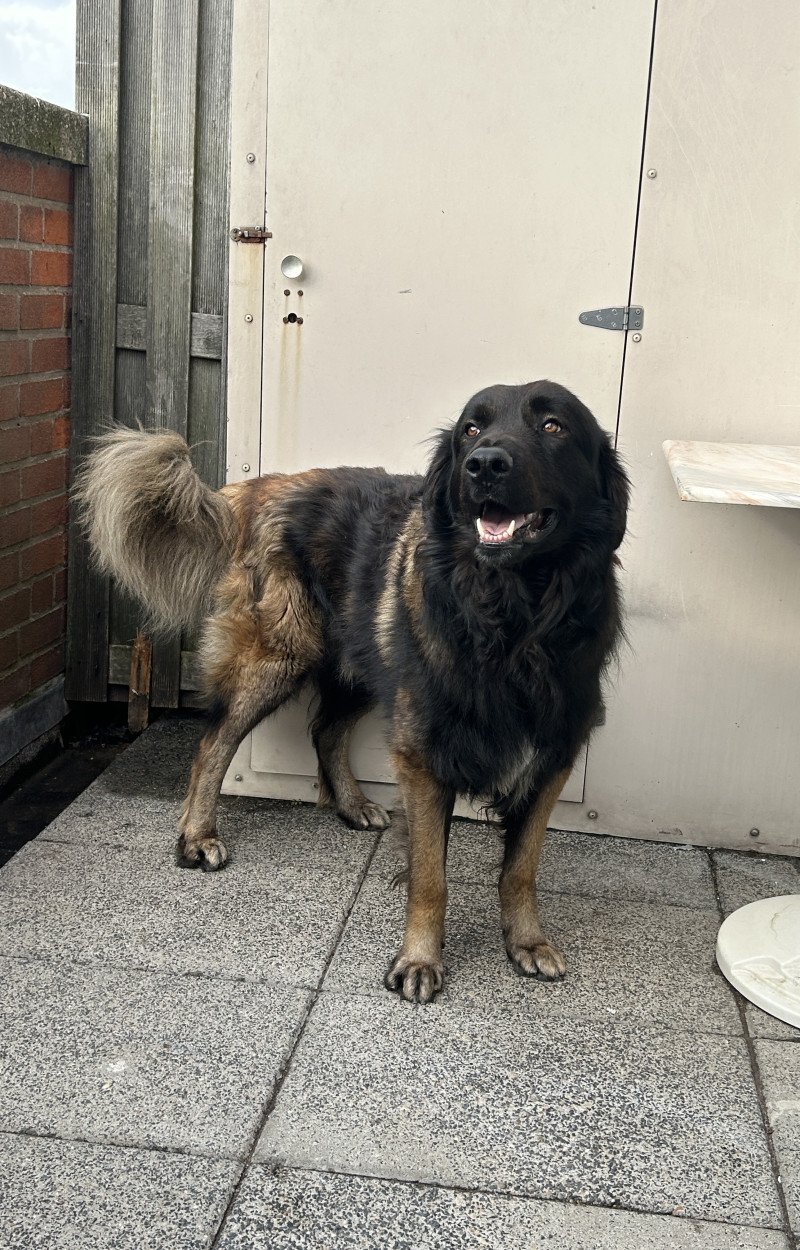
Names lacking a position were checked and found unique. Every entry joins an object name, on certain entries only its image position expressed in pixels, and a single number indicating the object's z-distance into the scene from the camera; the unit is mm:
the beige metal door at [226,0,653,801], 3291
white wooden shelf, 2418
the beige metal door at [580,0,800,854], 3246
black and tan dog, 2637
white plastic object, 2748
